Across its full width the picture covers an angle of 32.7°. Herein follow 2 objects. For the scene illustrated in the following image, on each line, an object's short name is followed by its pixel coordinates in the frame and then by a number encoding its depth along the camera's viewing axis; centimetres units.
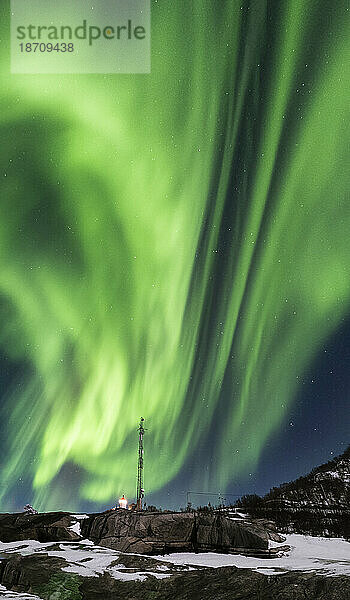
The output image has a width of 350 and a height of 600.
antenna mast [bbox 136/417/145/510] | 4228
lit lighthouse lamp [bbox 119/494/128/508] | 4432
